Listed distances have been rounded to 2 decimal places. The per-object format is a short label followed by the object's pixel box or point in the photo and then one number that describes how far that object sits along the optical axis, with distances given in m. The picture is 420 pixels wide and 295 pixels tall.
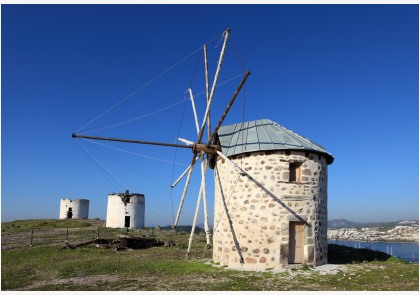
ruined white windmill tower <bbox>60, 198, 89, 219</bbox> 53.14
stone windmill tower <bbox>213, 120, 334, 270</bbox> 14.92
